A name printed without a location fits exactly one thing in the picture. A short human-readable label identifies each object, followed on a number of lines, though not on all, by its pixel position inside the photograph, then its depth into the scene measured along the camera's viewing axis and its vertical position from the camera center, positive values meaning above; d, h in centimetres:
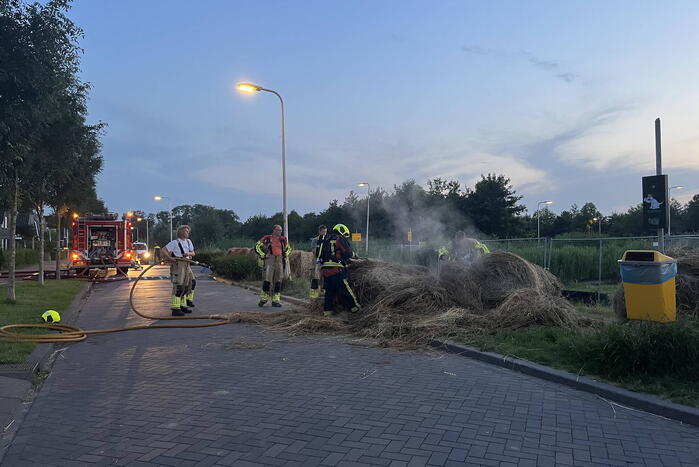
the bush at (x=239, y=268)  2217 -120
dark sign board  962 +68
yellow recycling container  728 -63
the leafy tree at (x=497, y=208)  4828 +278
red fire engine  2467 -16
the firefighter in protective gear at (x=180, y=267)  1157 -59
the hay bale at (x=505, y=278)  997 -72
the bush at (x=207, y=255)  2877 -89
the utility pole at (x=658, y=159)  960 +144
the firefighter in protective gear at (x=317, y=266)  1114 -62
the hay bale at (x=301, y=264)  2191 -100
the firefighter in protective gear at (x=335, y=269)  1074 -59
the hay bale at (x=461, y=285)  984 -84
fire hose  830 -155
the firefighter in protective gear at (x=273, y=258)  1294 -44
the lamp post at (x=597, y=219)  6388 +247
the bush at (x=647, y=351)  568 -121
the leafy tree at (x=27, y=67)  779 +253
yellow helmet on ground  1009 -144
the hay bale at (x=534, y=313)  875 -121
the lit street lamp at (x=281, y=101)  1841 +510
